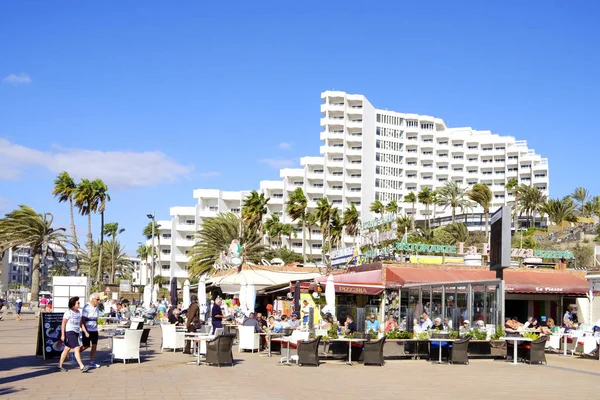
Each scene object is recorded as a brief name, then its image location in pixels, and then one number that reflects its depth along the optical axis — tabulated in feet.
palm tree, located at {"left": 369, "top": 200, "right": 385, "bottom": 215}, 353.59
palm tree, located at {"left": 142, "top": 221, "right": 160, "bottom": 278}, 360.73
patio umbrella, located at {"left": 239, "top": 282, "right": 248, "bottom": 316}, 95.30
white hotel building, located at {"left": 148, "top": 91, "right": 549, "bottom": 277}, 370.73
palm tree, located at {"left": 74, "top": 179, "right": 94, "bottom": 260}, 222.28
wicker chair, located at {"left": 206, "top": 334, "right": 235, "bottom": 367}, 53.57
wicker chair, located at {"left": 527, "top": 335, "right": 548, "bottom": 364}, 62.34
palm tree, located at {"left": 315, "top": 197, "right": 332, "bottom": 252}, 281.95
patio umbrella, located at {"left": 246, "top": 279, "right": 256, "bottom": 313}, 94.00
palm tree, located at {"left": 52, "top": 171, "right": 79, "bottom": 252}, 221.25
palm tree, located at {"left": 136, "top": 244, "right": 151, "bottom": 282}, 396.78
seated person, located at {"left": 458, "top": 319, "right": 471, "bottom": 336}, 65.44
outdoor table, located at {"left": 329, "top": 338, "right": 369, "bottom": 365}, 58.82
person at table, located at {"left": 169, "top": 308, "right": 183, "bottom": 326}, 74.04
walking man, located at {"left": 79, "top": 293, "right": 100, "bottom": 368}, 49.78
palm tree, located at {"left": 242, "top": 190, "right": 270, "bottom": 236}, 253.24
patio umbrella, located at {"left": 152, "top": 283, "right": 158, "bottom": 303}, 155.82
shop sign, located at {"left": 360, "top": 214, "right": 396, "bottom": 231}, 135.57
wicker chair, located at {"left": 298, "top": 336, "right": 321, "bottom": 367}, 56.15
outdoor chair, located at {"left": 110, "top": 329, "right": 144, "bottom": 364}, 53.52
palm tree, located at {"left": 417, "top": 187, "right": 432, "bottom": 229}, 348.38
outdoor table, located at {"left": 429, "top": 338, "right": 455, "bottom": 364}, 61.41
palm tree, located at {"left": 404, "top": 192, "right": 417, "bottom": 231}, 361.16
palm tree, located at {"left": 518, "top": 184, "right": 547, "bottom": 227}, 323.98
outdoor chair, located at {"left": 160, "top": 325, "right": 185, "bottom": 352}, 65.41
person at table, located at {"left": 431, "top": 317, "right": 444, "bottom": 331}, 68.93
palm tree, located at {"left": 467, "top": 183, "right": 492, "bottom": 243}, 297.53
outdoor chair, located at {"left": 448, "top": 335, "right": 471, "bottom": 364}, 60.70
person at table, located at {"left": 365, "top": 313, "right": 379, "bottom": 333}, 65.52
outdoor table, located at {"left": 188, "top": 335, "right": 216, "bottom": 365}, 55.12
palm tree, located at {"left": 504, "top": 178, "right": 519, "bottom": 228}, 331.98
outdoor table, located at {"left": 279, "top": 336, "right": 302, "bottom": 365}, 57.44
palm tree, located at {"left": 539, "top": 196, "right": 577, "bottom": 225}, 313.32
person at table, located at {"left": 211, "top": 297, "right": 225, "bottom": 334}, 64.03
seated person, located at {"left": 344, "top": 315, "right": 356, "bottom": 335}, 63.77
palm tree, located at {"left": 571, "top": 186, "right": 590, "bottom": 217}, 361.92
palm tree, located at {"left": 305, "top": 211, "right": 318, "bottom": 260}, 301.35
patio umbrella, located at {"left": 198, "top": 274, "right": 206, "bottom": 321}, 97.76
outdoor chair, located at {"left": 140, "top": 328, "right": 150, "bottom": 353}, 61.42
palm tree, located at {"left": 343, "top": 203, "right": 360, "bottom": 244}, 311.06
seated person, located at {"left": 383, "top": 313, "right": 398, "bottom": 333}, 66.60
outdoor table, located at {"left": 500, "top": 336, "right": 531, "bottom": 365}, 62.64
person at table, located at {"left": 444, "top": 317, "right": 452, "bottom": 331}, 71.06
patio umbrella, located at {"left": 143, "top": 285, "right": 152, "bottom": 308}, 142.10
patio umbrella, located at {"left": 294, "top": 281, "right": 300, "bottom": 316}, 86.33
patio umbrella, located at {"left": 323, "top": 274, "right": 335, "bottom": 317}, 73.75
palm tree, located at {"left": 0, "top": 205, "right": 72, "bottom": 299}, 178.91
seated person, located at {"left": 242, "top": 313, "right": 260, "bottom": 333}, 68.33
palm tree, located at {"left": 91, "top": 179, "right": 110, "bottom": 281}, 224.53
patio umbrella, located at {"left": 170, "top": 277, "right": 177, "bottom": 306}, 122.24
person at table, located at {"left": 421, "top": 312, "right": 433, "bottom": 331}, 69.53
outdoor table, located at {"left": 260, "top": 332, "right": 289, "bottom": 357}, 65.13
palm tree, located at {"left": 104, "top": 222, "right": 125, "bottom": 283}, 420.77
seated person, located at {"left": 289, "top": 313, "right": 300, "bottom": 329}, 70.87
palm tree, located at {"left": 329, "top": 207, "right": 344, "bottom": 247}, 294.87
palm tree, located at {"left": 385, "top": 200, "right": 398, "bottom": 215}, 346.13
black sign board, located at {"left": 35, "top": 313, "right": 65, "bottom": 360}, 53.93
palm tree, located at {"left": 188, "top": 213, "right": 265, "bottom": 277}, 229.86
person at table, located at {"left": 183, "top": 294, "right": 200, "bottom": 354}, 62.69
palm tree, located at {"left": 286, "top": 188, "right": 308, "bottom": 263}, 290.25
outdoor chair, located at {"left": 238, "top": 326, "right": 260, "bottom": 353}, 67.62
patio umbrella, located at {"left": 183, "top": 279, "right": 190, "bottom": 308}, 111.14
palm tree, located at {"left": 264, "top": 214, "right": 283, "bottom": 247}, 332.19
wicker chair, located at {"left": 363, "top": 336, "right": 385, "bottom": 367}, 57.72
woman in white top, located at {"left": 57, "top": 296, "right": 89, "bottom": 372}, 47.85
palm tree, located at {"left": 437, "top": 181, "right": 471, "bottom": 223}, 358.84
